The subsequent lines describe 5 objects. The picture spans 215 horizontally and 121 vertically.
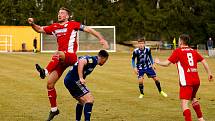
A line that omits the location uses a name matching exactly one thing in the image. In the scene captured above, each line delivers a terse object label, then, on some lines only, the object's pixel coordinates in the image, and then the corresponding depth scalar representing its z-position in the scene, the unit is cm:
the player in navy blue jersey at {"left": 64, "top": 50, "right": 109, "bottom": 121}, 1048
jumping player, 1125
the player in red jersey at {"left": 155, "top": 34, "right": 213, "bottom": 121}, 1062
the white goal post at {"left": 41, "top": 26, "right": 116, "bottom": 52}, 6556
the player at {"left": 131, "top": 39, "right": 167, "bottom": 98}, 1739
